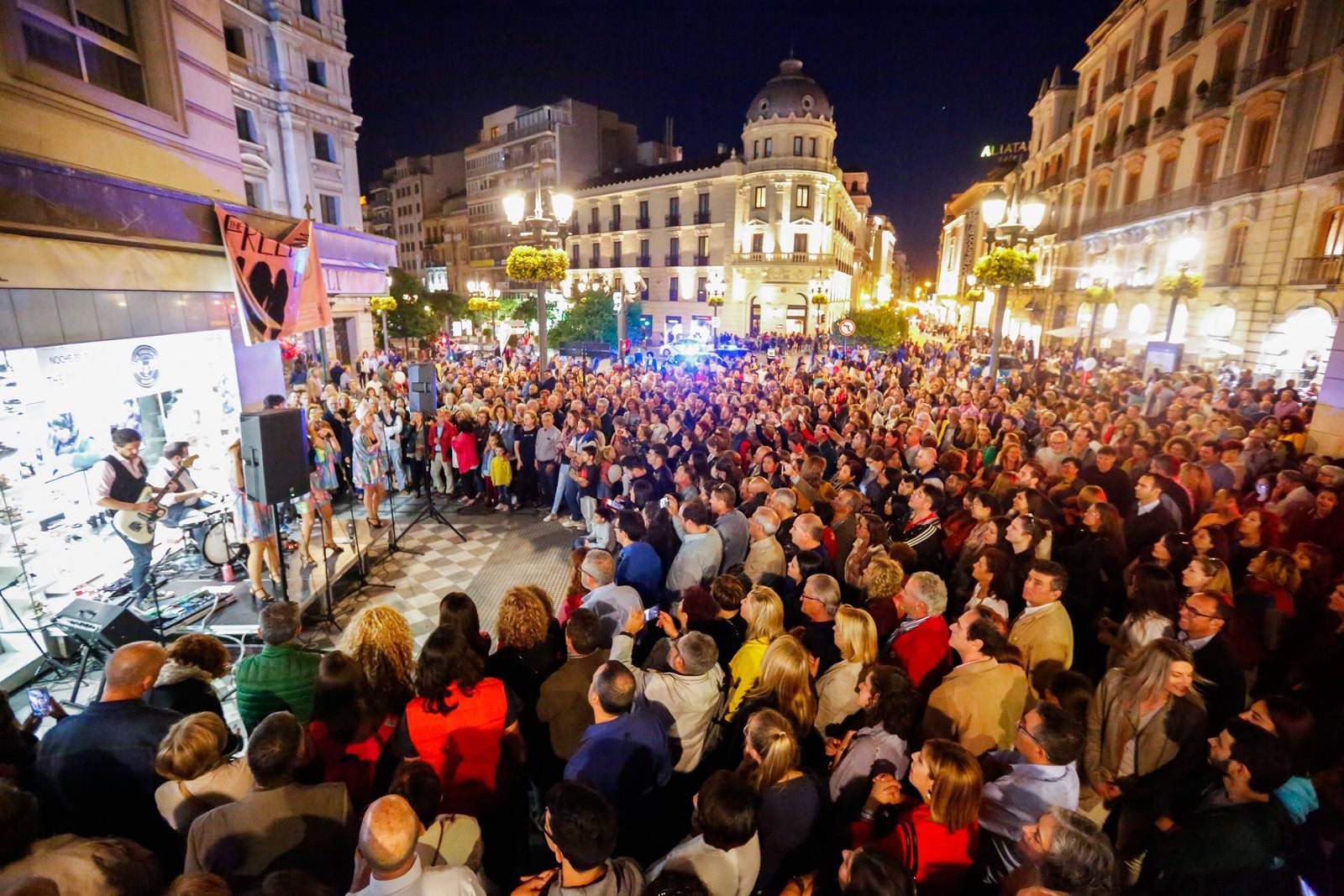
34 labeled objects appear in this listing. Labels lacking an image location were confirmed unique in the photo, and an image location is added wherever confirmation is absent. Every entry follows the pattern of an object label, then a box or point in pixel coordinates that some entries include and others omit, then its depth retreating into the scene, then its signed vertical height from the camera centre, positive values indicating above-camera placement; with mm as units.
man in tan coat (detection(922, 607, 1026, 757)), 2879 -1779
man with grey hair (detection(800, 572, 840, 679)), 3508 -1729
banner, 6027 +244
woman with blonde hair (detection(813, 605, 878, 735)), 3084 -1731
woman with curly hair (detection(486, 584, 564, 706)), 3271 -1816
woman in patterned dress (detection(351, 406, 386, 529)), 7777 -1933
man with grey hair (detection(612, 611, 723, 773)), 2928 -1796
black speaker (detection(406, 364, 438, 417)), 9781 -1289
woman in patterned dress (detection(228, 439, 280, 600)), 5527 -1984
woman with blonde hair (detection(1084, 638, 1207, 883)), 2814 -1941
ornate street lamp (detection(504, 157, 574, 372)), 9133 +1310
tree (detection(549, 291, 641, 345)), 27359 -686
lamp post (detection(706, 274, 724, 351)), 41000 +1389
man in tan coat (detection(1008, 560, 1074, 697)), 3402 -1743
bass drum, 5926 -2308
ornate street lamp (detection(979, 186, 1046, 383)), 7883 +1220
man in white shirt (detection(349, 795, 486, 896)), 1840 -1623
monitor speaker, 4164 -2195
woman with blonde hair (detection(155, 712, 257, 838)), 2287 -1752
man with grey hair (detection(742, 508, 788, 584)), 4582 -1775
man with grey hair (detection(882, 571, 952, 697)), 3371 -1766
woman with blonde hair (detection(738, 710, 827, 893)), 2359 -1811
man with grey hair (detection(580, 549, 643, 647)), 3629 -1727
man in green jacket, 3070 -1838
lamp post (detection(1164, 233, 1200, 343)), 14422 +821
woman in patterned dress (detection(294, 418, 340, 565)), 6539 -1960
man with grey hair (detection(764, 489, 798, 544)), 5145 -1590
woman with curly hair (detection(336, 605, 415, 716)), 3115 -1745
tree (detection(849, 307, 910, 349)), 22141 -630
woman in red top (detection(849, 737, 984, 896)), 2146 -1813
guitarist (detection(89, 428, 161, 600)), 5203 -1539
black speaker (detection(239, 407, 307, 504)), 4795 -1173
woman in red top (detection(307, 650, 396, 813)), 2768 -1887
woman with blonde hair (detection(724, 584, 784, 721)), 3256 -1714
